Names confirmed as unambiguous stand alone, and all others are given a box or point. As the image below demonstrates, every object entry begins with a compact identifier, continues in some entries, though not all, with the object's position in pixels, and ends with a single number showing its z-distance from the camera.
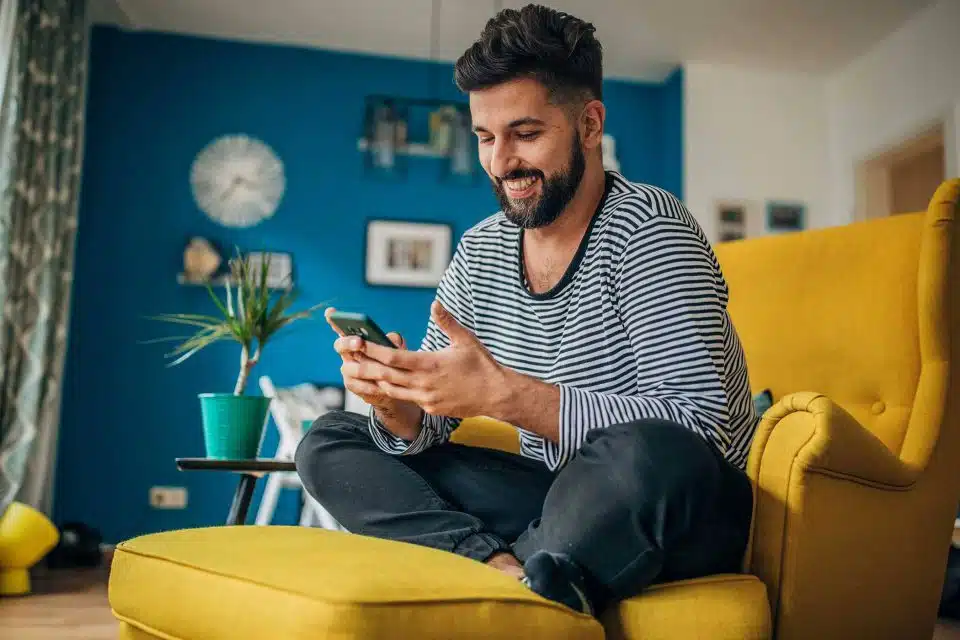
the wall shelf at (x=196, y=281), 4.64
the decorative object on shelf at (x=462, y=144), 4.90
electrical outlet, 4.56
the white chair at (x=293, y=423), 3.97
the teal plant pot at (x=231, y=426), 2.28
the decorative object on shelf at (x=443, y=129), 4.90
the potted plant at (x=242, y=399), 2.28
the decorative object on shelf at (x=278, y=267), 4.73
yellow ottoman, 0.94
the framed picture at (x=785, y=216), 5.11
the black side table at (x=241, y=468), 2.08
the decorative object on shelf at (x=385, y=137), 4.89
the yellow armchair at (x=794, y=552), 0.98
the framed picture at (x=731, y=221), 5.02
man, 1.08
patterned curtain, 3.66
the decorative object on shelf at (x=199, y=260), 4.65
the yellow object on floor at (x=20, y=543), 3.14
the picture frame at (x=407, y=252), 4.90
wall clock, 4.79
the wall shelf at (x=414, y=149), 4.91
